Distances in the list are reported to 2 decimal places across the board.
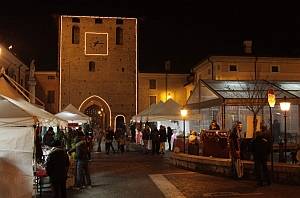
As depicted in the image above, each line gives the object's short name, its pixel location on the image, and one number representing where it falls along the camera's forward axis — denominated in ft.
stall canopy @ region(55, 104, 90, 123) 83.15
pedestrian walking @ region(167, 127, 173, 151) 93.24
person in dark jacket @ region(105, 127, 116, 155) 90.84
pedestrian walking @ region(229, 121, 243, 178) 49.32
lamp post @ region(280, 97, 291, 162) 51.52
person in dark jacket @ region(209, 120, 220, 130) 63.07
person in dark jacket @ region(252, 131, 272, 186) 44.73
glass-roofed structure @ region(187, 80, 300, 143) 77.87
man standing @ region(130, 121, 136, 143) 129.80
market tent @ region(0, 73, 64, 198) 32.27
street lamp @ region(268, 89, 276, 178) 51.78
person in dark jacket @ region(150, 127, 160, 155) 87.49
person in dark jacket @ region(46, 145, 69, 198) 34.58
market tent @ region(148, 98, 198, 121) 81.00
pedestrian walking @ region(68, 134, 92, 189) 44.60
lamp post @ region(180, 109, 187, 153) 73.05
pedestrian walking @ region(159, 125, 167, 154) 86.43
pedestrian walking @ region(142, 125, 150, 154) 92.38
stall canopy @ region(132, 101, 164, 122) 84.19
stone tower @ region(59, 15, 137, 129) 163.73
